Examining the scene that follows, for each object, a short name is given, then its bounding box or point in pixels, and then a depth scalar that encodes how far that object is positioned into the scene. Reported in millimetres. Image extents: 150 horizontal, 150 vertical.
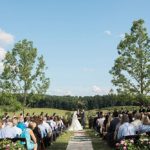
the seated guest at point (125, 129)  7896
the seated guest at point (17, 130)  7900
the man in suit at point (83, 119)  23394
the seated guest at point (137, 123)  7919
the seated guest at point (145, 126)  7710
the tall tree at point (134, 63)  23152
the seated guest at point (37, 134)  8555
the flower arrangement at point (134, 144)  6284
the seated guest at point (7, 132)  7828
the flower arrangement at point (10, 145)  6530
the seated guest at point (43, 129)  9986
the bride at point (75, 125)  20911
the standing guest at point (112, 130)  9963
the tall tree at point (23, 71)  26347
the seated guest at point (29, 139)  7170
